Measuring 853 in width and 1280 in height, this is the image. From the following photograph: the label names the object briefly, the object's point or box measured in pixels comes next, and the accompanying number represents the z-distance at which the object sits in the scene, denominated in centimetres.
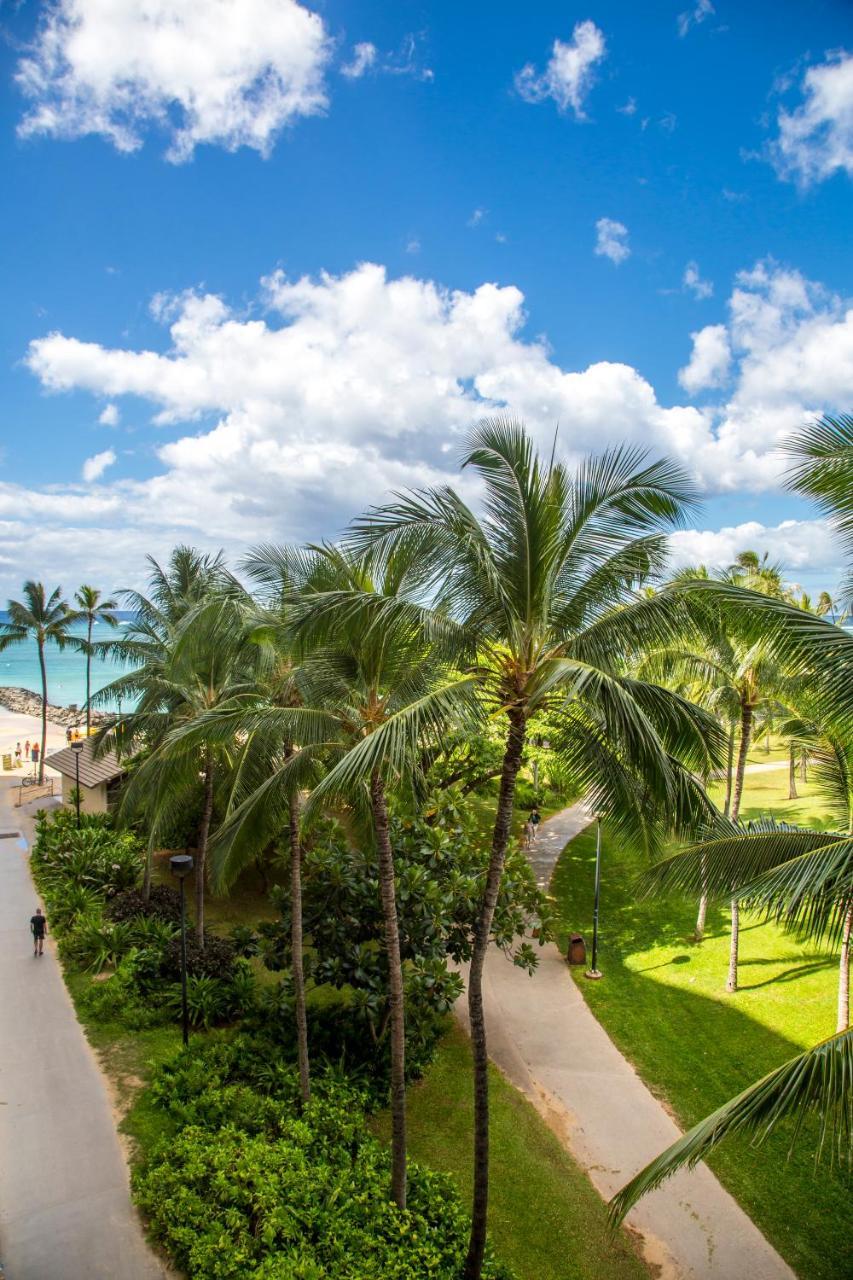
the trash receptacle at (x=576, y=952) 1748
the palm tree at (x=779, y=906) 501
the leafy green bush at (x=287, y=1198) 775
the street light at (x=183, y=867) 1062
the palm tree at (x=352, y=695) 746
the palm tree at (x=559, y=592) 683
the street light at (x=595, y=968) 1681
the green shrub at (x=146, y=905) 1723
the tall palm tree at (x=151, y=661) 1570
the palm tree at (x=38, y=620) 3316
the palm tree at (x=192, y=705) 1093
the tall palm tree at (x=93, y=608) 3881
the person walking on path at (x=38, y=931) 1560
